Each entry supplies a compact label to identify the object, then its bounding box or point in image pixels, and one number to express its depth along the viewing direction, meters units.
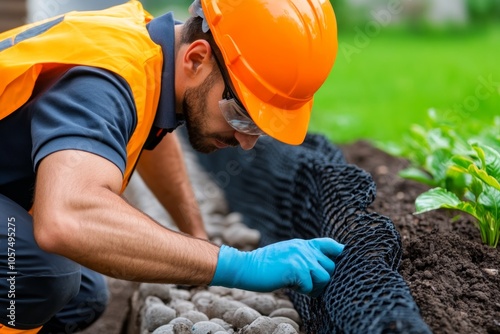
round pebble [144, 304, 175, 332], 2.96
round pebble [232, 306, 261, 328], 2.83
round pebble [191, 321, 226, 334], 2.68
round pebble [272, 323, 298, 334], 2.54
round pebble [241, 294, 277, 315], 3.07
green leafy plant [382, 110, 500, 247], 2.66
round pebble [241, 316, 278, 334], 2.60
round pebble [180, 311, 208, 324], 2.94
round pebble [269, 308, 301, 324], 2.91
